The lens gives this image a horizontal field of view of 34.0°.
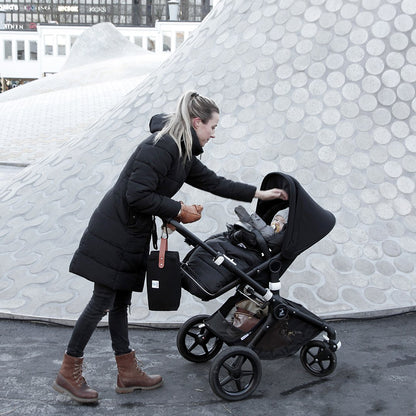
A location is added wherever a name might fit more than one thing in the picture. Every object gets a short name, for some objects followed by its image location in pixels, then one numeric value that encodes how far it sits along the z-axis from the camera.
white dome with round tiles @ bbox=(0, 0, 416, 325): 5.05
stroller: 3.31
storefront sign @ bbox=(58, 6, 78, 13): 76.56
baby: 3.52
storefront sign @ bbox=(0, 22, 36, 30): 77.88
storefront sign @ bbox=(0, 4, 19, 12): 78.38
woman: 3.12
